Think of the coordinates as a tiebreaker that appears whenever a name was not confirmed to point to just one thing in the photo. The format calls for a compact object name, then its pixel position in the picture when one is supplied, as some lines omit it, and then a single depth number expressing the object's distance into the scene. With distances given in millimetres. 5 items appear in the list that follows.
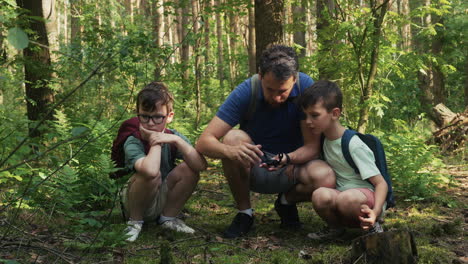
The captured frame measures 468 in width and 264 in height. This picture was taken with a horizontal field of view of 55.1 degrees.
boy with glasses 3650
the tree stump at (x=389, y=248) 2820
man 3520
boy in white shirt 3291
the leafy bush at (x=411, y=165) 5230
